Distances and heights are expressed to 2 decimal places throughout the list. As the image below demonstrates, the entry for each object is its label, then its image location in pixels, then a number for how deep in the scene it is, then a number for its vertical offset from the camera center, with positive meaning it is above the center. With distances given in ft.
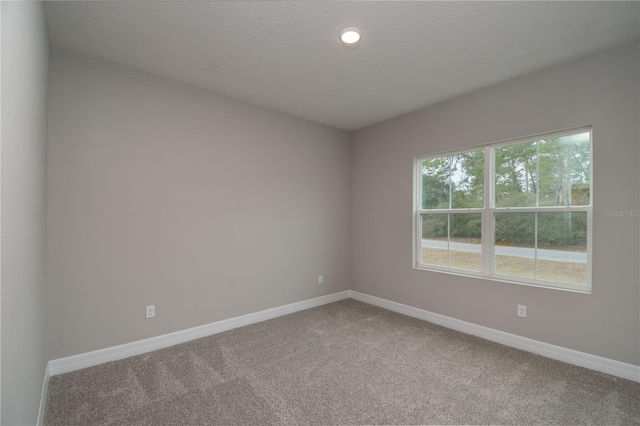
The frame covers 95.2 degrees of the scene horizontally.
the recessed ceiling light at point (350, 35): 6.99 +4.29
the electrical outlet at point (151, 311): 9.07 -3.15
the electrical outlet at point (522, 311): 9.23 -3.14
